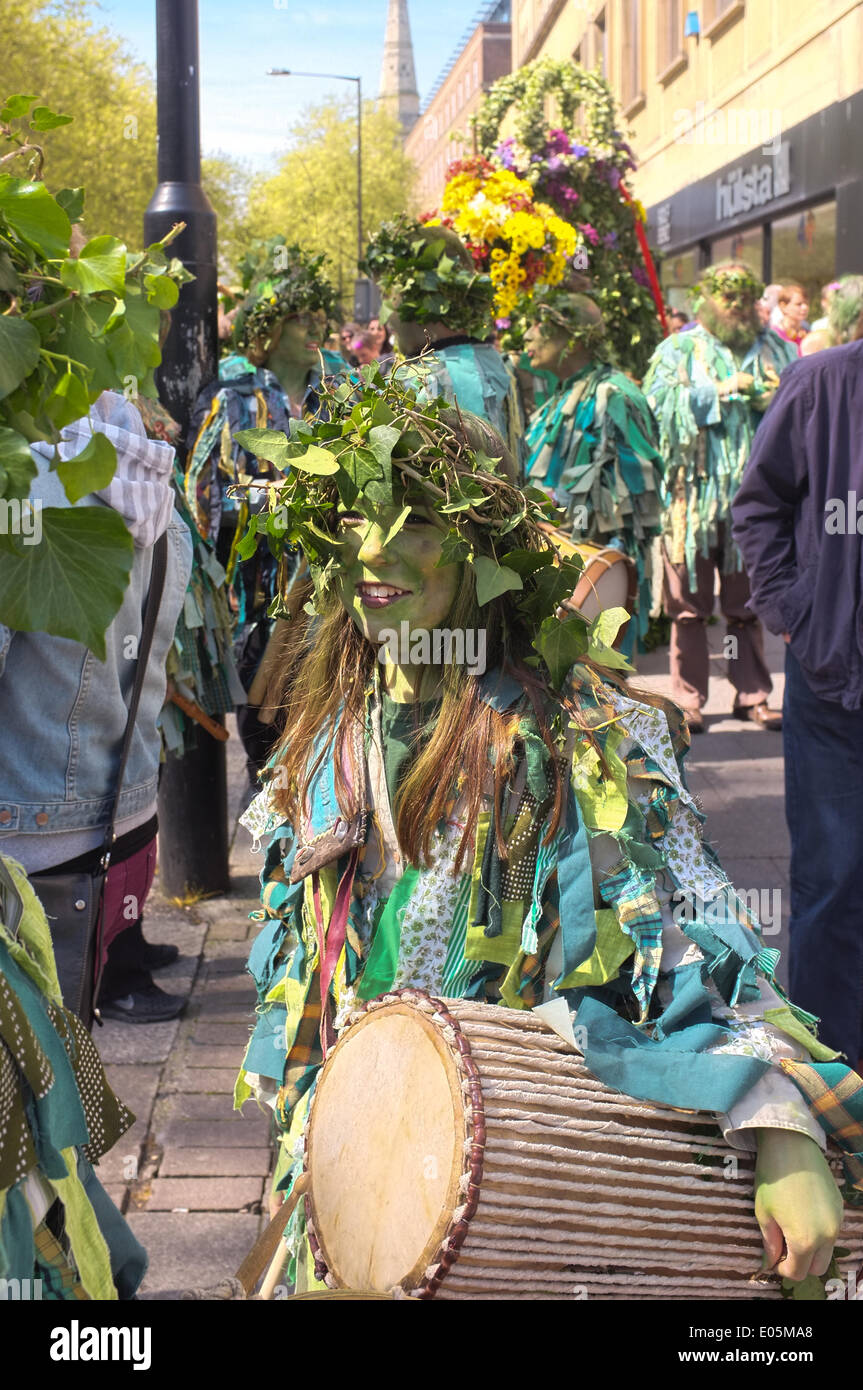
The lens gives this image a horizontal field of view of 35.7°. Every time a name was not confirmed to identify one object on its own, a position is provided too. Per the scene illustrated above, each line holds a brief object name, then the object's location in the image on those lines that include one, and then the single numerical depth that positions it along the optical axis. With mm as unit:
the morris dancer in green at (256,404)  5000
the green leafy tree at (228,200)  34125
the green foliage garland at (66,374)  1186
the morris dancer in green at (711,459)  7238
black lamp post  4766
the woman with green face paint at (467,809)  1849
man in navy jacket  3402
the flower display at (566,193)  6809
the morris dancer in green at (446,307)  4824
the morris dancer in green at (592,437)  5996
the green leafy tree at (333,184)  47156
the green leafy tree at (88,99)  22203
